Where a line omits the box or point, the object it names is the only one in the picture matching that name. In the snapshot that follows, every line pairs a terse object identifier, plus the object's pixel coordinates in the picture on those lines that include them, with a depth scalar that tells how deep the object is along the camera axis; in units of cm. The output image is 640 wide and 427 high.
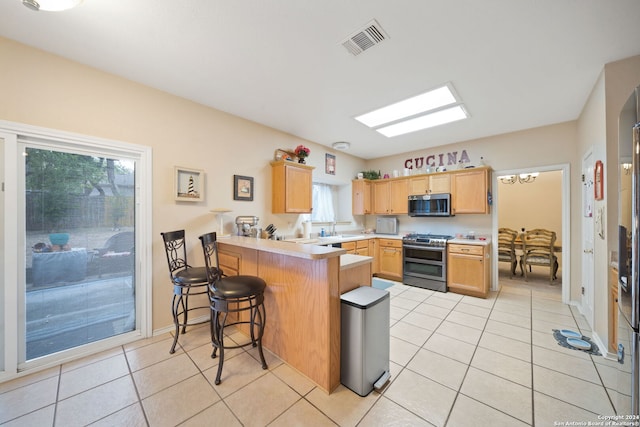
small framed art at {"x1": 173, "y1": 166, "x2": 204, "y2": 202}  278
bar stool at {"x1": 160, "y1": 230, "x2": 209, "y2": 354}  229
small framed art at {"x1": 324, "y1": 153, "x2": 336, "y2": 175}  491
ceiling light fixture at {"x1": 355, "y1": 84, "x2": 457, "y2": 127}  281
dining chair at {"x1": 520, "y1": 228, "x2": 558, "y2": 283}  449
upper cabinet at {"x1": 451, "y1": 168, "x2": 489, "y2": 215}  412
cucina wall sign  458
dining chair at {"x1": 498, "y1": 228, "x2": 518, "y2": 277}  493
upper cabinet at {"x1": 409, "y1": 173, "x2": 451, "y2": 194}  451
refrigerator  92
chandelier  592
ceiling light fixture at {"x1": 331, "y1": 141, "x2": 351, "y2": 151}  452
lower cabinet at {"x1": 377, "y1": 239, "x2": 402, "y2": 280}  474
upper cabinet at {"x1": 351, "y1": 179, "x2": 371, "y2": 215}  544
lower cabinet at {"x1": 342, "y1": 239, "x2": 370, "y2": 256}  448
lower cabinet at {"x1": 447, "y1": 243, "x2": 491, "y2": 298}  378
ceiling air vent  182
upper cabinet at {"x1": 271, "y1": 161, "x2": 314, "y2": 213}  371
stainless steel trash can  173
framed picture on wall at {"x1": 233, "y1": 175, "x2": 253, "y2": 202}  335
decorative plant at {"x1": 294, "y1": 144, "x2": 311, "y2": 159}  400
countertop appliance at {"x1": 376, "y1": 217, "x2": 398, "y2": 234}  538
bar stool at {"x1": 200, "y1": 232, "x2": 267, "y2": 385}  186
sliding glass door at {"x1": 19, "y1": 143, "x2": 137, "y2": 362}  209
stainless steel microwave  446
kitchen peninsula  176
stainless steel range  414
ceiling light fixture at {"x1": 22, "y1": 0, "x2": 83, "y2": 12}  151
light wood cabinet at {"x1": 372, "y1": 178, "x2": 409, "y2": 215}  509
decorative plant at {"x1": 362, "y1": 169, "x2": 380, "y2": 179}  555
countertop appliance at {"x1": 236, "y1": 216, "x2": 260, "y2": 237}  329
